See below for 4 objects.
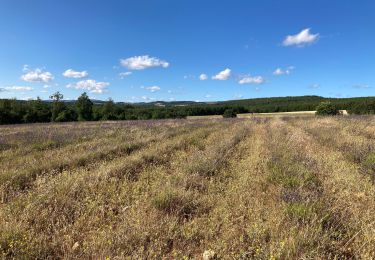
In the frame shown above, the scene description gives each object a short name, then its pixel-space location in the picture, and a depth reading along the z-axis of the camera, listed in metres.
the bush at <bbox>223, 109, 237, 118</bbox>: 64.00
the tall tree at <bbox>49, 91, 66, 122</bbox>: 70.93
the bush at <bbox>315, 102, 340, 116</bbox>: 51.59
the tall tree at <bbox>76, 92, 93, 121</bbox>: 77.19
